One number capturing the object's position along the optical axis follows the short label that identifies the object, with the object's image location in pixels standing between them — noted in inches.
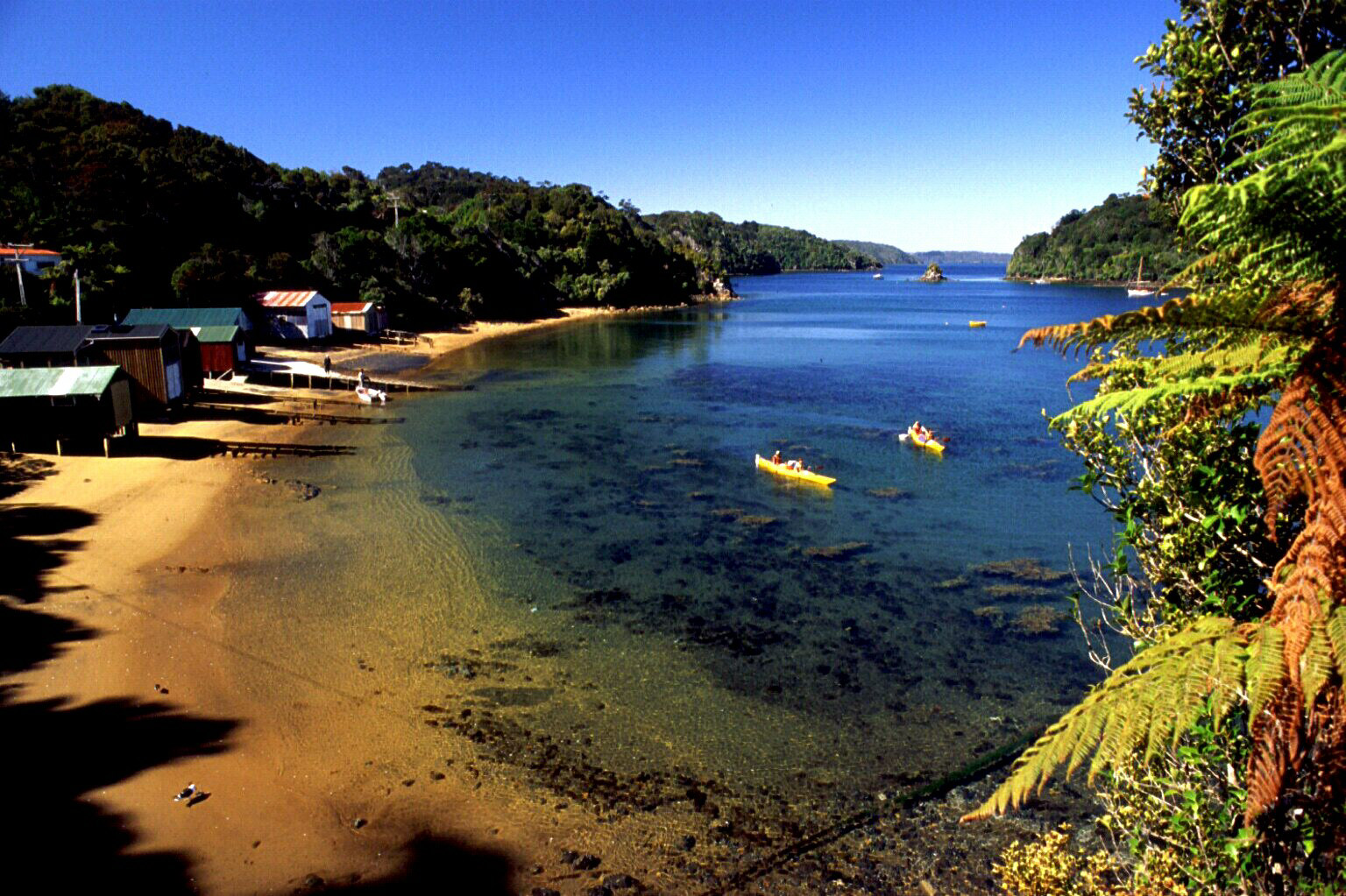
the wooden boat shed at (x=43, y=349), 1269.7
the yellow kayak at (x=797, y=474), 1174.3
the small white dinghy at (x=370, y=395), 1732.3
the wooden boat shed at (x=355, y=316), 2517.2
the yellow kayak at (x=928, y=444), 1366.9
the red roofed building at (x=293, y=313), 2244.1
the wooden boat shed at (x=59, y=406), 1110.4
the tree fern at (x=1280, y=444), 140.6
